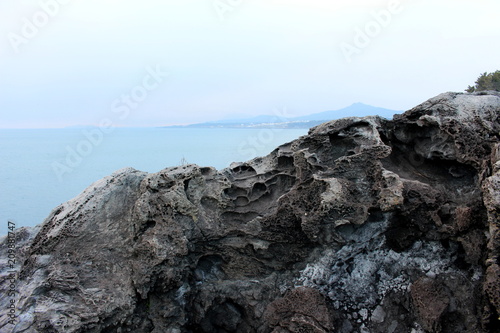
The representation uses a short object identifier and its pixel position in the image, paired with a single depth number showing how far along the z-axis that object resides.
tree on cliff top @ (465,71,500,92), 13.23
